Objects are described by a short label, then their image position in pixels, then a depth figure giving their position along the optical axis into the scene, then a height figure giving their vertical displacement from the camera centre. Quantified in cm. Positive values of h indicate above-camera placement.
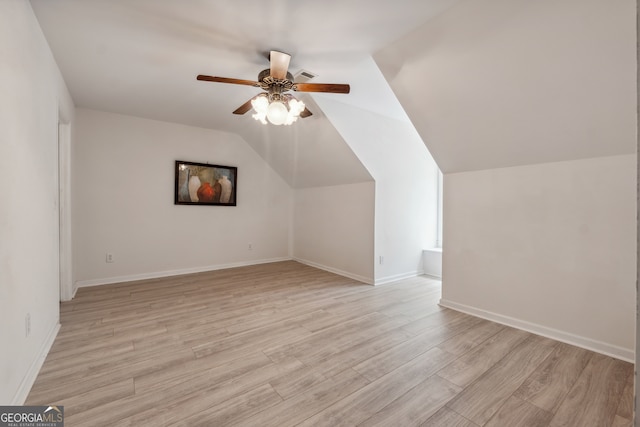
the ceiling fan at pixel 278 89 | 212 +103
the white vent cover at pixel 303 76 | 263 +138
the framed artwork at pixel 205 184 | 439 +46
